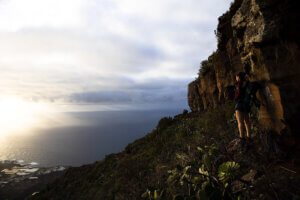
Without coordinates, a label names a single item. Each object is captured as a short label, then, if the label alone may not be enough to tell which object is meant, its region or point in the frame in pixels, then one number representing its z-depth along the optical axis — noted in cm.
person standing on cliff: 438
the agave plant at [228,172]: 306
